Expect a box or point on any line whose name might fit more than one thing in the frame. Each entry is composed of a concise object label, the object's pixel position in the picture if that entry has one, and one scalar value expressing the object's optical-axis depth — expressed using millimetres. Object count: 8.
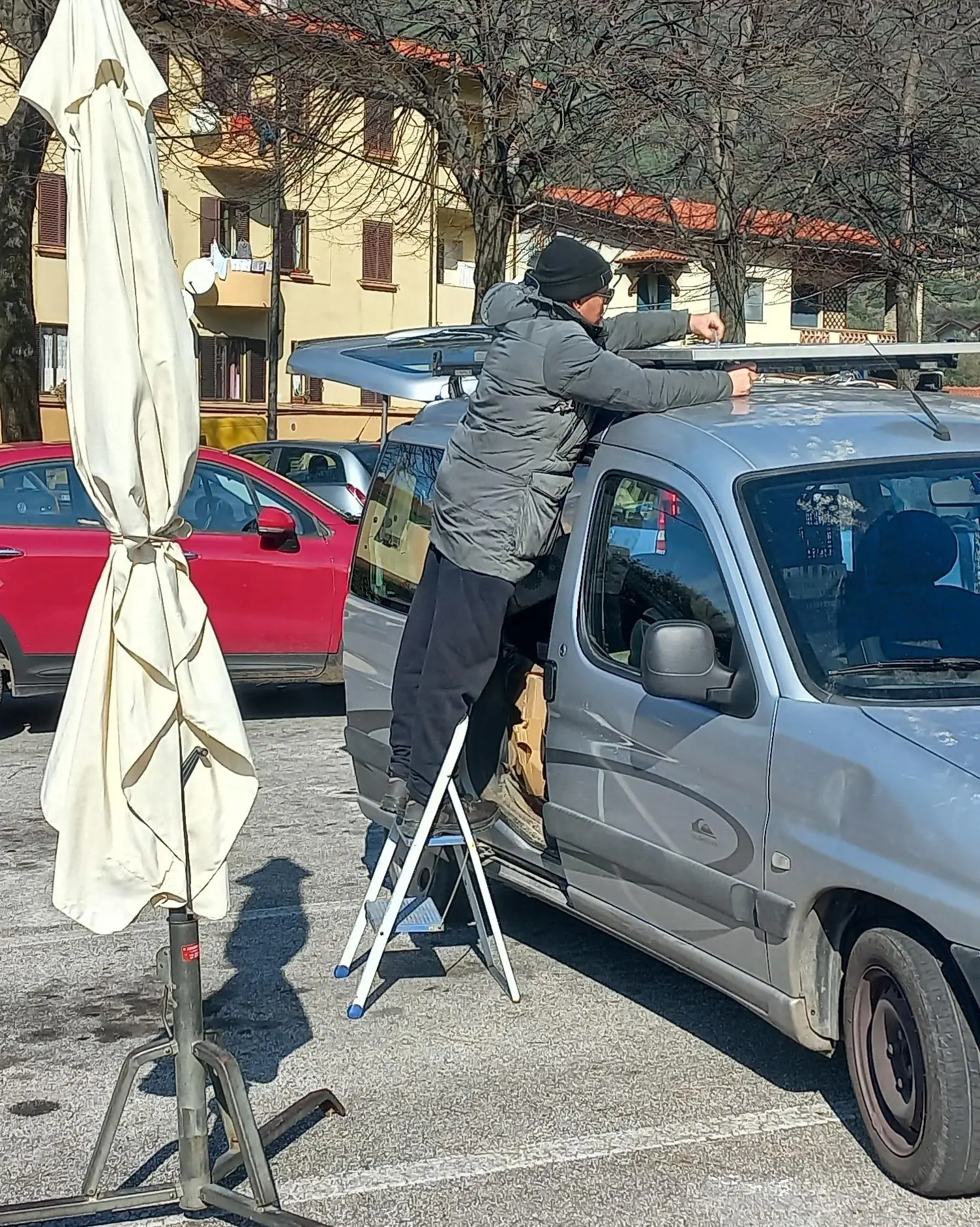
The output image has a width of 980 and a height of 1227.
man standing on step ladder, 5105
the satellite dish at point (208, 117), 17883
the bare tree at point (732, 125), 18656
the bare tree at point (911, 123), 20234
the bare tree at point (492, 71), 17766
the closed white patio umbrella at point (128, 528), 3545
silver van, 3797
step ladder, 5133
